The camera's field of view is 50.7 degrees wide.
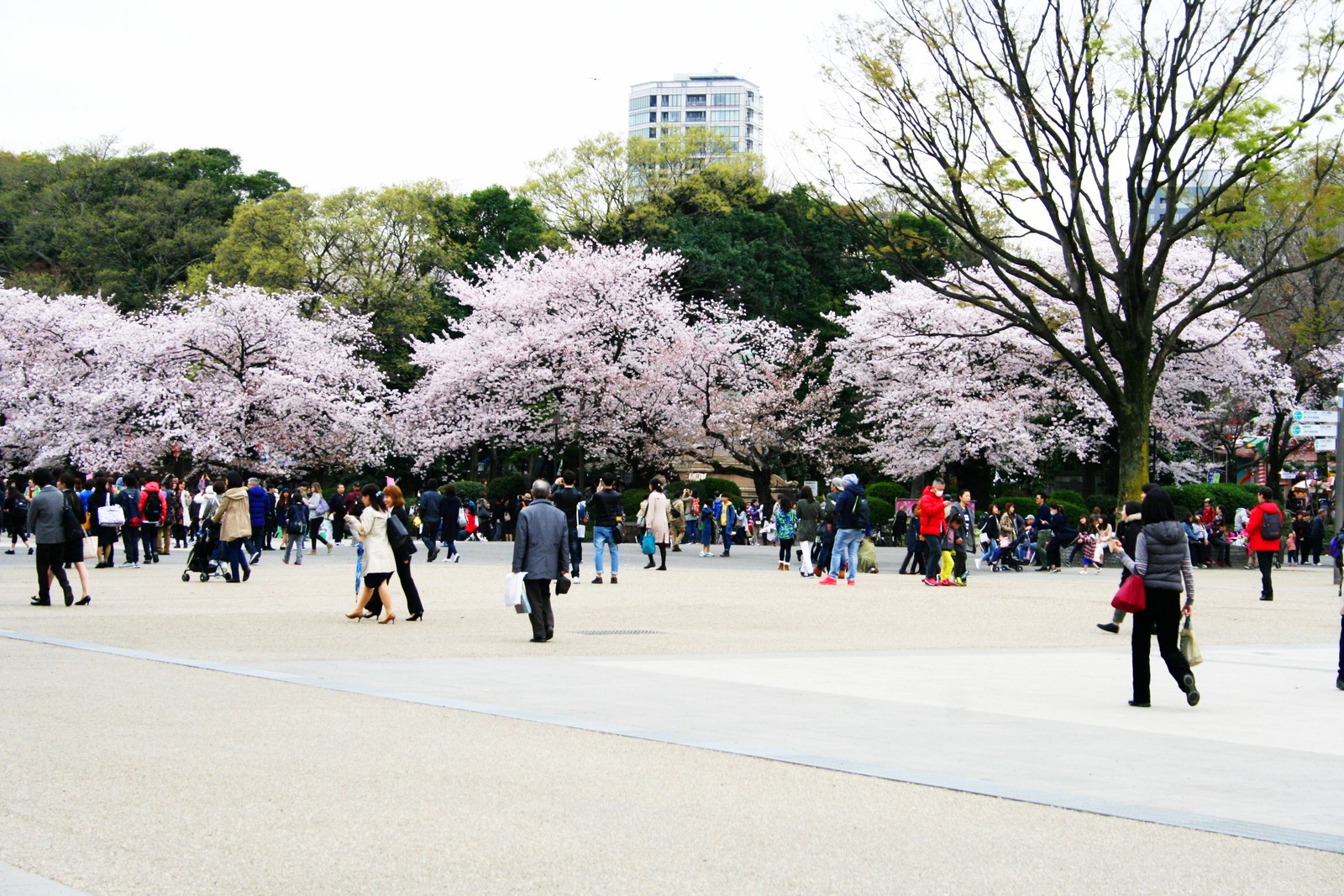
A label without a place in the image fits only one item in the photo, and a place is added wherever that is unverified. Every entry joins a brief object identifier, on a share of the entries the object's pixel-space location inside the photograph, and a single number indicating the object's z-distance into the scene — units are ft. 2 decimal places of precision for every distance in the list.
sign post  83.15
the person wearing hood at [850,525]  75.25
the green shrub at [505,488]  159.22
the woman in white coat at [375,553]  51.06
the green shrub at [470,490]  155.02
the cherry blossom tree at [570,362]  161.68
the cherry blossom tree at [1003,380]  149.79
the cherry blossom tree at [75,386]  161.99
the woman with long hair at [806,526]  85.20
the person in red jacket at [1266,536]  71.72
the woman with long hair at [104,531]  87.04
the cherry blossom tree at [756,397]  164.76
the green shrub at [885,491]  141.41
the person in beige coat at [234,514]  73.15
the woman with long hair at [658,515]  86.69
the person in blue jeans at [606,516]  76.23
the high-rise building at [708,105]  634.84
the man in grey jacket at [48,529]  54.90
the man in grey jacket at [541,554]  44.96
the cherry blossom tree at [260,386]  160.25
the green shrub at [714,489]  142.41
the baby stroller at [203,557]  76.38
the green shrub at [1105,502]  139.44
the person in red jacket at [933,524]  77.05
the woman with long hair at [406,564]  51.03
